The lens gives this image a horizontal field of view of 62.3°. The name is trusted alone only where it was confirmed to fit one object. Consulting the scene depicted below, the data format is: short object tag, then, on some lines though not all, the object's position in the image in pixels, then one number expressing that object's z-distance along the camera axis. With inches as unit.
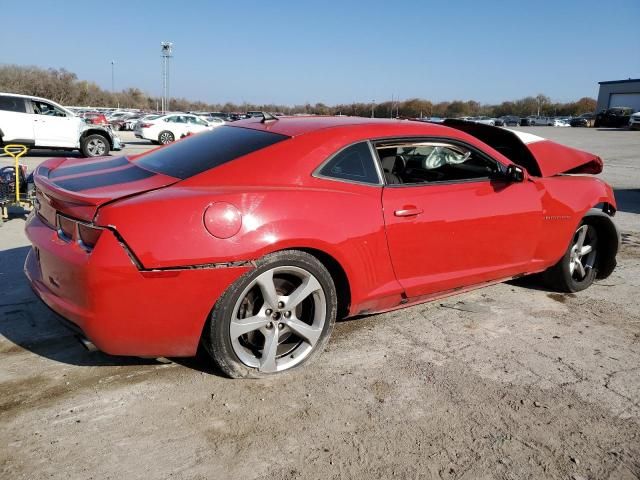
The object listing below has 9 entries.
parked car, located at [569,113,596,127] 2158.7
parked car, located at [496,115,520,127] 2524.6
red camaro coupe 100.5
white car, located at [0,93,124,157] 559.8
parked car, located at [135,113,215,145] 901.2
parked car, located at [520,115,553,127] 2479.1
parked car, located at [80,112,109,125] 695.9
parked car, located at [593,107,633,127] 1817.2
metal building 2342.5
